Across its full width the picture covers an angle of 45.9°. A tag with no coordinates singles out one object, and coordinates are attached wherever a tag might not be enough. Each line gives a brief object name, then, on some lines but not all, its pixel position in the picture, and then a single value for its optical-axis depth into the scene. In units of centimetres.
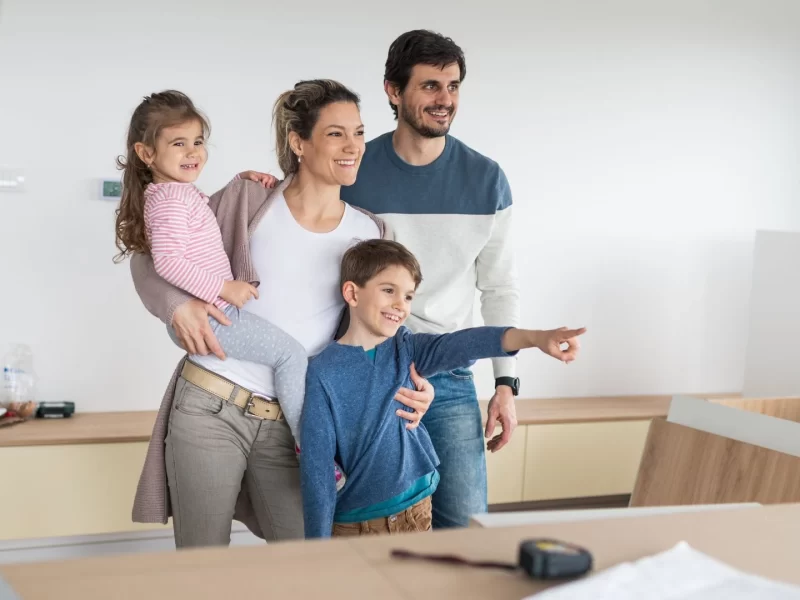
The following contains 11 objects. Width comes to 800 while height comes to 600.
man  230
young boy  200
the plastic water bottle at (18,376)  337
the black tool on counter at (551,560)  103
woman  204
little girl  201
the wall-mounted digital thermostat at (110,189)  344
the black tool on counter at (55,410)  340
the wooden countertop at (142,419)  315
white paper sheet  99
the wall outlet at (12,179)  335
